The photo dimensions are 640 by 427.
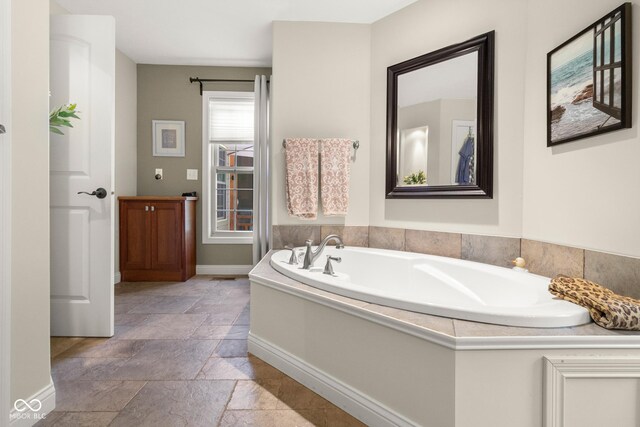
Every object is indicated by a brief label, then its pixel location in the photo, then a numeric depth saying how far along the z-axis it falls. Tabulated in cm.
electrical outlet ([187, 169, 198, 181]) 399
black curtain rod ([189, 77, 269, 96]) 394
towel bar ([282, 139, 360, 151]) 275
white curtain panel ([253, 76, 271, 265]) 359
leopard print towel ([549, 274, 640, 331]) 107
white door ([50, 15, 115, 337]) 213
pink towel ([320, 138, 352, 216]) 272
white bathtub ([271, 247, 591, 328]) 116
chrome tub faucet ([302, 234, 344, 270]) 200
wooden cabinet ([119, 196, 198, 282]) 358
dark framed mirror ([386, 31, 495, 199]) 215
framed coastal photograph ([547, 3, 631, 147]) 132
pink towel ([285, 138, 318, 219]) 272
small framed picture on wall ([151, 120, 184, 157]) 396
